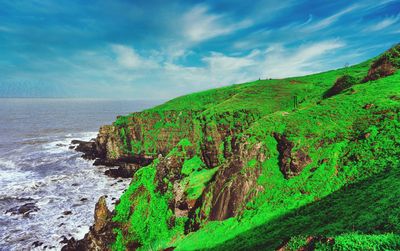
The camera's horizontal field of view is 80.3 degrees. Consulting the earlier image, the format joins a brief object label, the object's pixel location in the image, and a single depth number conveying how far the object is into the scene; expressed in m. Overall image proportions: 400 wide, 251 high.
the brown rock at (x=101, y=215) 25.15
